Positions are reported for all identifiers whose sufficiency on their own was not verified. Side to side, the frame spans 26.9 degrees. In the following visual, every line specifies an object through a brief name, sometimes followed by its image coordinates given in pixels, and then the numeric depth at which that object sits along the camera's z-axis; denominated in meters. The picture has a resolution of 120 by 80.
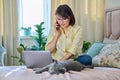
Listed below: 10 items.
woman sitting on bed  2.63
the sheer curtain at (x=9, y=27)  4.21
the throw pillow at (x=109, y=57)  2.63
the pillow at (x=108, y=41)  3.37
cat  1.99
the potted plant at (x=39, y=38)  4.16
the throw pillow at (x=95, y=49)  3.08
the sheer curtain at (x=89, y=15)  4.05
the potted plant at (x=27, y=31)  4.45
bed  1.88
